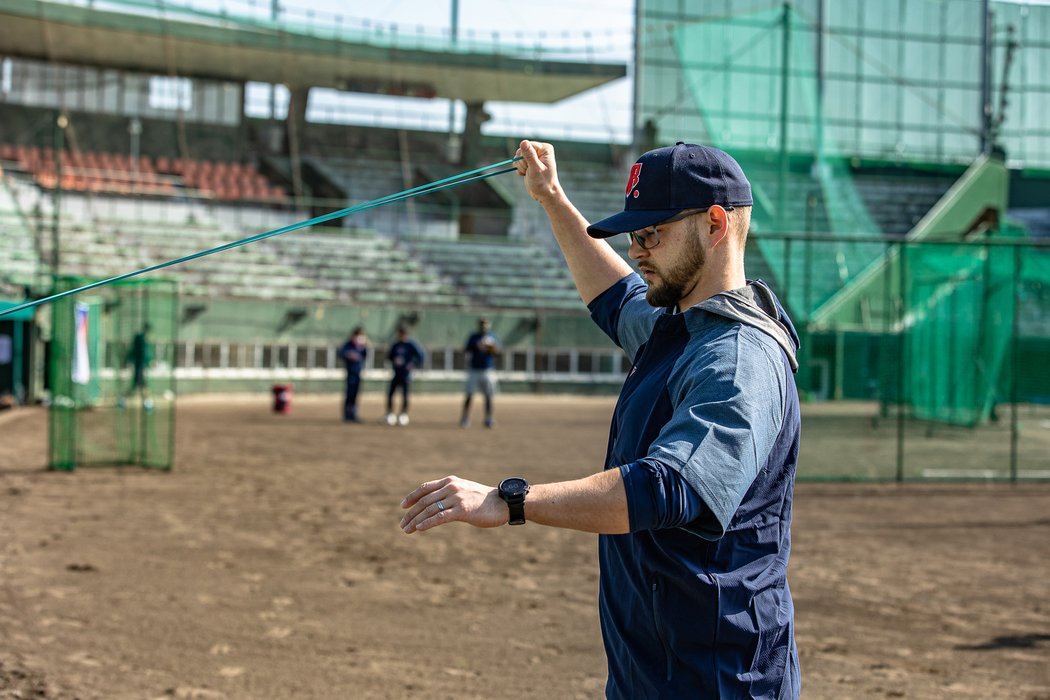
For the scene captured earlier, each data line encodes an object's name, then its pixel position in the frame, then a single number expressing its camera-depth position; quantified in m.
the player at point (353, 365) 22.61
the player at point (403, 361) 22.41
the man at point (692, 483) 2.14
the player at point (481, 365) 21.80
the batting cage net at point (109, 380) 14.35
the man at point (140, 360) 18.20
